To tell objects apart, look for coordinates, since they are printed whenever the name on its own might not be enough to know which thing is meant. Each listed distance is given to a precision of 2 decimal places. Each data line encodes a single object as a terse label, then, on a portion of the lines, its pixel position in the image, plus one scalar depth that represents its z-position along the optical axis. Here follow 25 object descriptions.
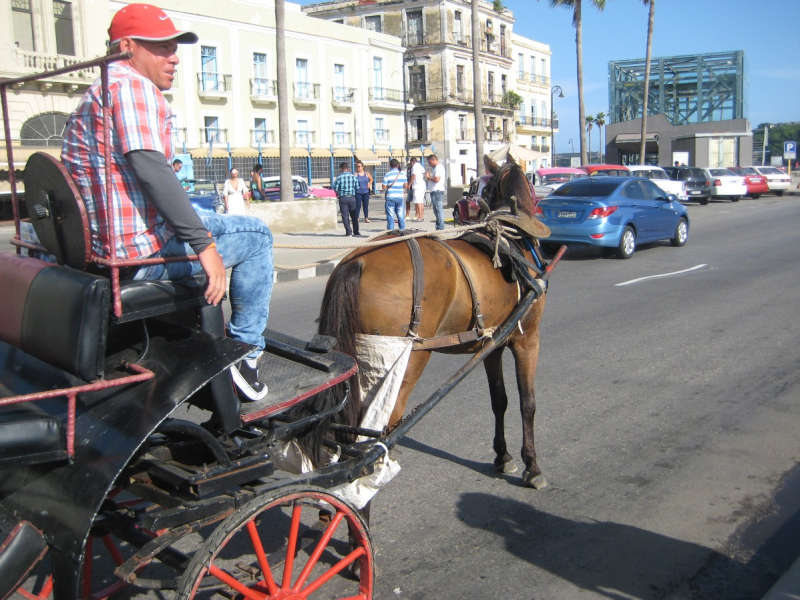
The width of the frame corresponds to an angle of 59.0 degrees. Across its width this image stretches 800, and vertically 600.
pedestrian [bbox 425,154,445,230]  17.45
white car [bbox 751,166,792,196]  36.91
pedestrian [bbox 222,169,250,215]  15.49
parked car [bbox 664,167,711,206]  31.56
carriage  2.20
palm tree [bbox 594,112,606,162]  84.56
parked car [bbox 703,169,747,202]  32.38
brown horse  3.47
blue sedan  13.76
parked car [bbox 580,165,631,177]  26.16
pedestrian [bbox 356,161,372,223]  18.75
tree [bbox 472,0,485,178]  21.31
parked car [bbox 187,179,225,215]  17.77
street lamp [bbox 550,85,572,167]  66.78
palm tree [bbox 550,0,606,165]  34.28
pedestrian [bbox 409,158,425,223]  17.98
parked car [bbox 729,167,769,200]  35.34
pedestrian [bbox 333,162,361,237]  17.12
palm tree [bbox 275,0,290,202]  16.53
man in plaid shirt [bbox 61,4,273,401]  2.30
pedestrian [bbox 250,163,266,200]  19.55
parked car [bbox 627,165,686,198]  28.81
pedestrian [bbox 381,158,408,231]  16.41
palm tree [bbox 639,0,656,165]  39.16
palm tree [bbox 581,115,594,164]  79.46
